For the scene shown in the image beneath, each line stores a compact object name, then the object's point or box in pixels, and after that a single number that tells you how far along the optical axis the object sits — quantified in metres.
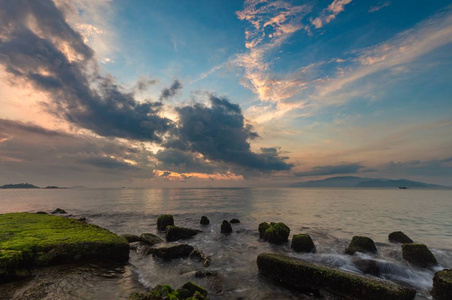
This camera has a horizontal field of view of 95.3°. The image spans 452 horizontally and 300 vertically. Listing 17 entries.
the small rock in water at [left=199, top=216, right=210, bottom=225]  28.45
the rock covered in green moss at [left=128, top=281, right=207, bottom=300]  6.98
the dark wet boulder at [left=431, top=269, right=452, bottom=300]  8.55
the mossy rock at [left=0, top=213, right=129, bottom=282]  10.02
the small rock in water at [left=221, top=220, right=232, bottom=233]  23.51
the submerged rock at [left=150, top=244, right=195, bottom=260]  14.05
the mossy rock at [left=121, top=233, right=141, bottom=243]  17.95
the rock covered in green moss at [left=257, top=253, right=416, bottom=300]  8.20
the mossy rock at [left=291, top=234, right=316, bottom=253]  16.39
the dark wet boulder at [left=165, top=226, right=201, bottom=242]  20.08
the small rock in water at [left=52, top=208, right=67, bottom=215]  41.26
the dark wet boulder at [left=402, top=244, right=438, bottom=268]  13.42
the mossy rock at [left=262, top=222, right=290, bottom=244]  18.98
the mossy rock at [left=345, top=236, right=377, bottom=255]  15.74
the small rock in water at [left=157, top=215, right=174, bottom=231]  24.61
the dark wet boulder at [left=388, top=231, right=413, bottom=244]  18.94
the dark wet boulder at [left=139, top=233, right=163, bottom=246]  17.34
